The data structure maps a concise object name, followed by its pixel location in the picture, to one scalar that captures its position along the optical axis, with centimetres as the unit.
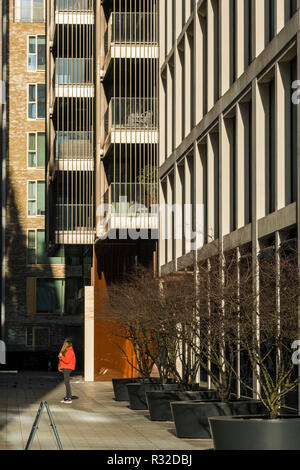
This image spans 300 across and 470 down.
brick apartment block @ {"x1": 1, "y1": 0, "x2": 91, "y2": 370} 7250
